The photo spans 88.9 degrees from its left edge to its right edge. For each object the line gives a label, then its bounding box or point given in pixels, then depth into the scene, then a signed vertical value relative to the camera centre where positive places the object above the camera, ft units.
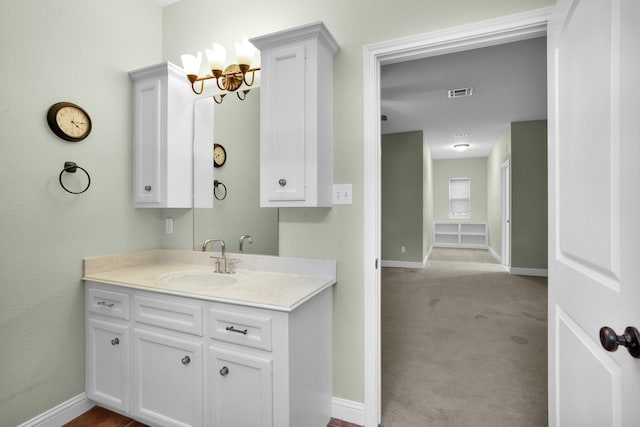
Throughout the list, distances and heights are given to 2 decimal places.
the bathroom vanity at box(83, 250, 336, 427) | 4.58 -2.07
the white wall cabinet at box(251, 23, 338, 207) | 5.46 +1.64
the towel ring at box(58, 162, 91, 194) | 6.04 +0.82
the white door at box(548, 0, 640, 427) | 2.45 +0.03
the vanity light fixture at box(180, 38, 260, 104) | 6.52 +2.97
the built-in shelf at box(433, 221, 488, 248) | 30.09 -2.19
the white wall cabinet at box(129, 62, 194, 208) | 6.98 +1.68
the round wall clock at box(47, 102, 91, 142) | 5.86 +1.71
